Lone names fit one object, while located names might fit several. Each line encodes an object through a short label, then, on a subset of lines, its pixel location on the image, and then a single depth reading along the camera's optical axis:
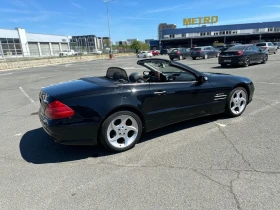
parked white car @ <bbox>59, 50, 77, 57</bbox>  51.19
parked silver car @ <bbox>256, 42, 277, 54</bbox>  26.20
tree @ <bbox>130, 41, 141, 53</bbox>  92.06
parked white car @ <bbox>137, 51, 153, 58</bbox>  42.45
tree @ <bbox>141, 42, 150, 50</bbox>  99.36
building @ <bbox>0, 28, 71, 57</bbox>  41.81
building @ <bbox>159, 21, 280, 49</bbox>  74.44
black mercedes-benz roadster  2.99
